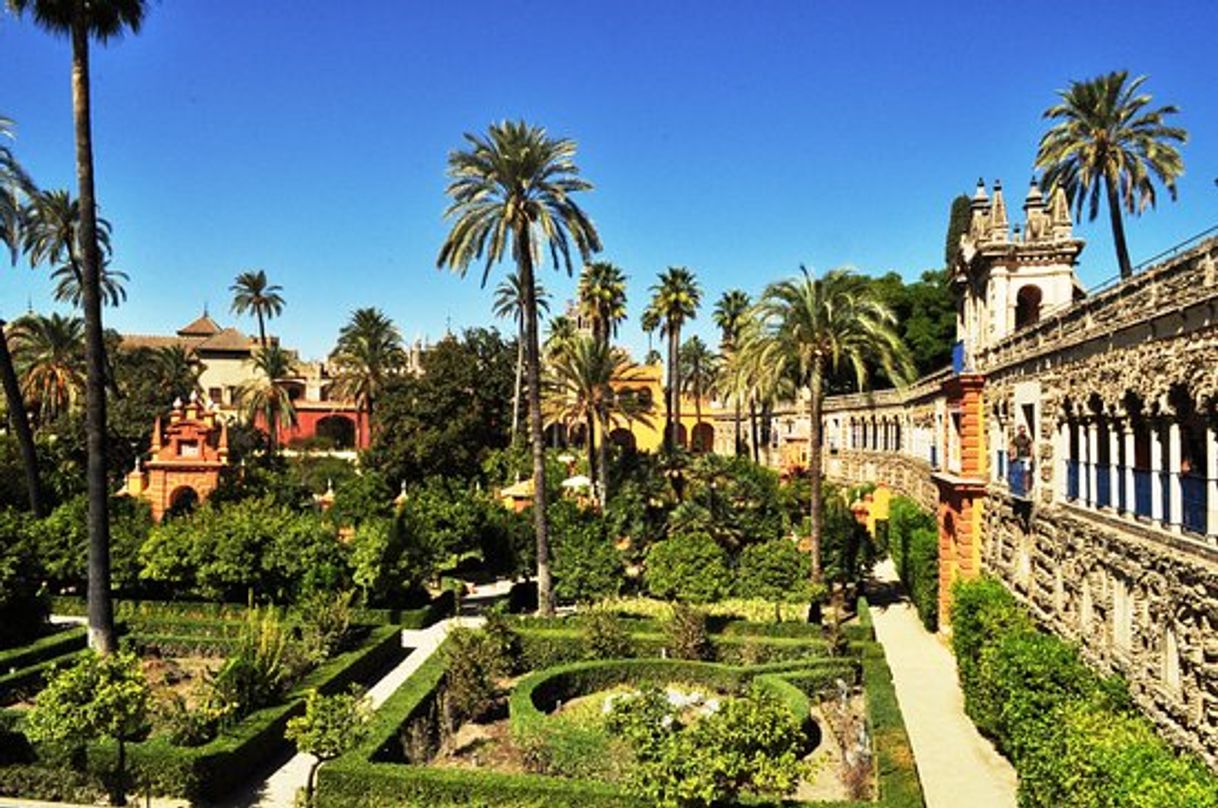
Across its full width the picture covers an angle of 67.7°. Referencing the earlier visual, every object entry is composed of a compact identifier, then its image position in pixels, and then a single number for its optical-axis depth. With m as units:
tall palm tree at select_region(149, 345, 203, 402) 59.41
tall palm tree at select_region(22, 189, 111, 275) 39.33
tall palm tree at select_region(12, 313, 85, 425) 51.12
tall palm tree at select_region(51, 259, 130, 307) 57.31
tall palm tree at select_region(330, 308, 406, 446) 60.50
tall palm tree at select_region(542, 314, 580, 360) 63.78
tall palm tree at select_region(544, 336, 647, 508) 38.69
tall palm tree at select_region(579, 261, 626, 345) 55.94
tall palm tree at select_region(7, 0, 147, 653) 20.34
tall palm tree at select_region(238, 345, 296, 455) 56.91
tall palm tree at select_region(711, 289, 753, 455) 66.31
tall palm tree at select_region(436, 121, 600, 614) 26.25
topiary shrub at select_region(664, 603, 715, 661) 21.34
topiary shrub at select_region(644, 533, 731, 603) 25.45
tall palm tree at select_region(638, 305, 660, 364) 58.97
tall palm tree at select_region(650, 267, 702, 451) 54.91
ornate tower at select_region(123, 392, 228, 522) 38.38
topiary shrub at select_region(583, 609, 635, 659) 21.44
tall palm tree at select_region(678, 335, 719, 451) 87.45
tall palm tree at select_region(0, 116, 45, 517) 28.53
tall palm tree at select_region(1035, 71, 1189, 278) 32.78
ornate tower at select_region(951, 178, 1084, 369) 22.39
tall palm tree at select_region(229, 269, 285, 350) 78.50
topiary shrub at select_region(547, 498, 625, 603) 27.00
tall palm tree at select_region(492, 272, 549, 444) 57.16
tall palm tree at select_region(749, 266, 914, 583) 26.88
